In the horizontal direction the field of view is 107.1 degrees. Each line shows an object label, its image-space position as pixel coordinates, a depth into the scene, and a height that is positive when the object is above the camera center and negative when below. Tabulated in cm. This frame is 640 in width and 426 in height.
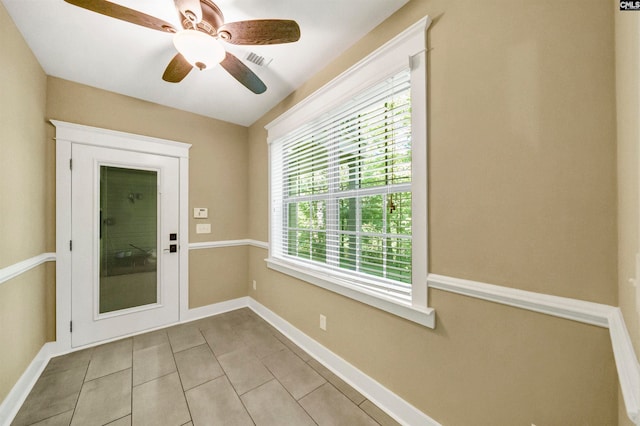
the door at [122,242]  234 -29
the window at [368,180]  141 +26
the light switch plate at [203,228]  305 -17
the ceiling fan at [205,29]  122 +106
